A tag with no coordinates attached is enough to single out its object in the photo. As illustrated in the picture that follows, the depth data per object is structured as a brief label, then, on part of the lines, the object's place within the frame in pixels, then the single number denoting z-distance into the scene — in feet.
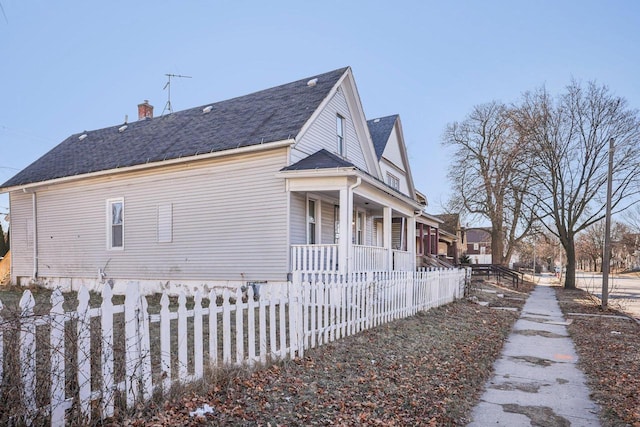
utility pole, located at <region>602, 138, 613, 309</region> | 49.44
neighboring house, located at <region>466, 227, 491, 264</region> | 302.04
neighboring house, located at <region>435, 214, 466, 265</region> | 126.31
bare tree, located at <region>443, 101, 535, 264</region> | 102.47
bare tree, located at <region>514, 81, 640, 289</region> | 81.97
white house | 39.33
